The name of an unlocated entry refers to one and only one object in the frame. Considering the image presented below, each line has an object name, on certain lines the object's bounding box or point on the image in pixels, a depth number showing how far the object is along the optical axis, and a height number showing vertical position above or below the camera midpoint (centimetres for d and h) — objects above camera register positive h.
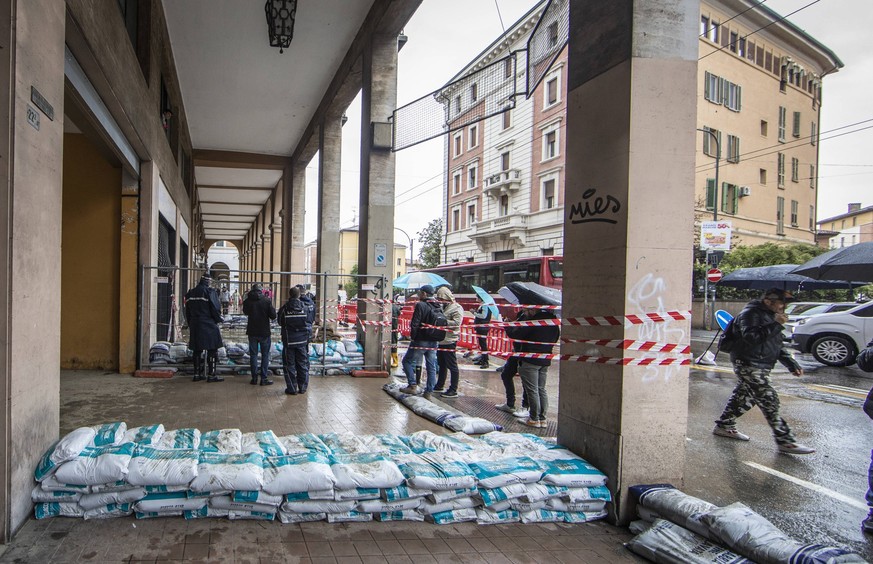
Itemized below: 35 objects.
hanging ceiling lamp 923 +429
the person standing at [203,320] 920 -87
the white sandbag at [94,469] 364 -134
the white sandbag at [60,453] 373 -129
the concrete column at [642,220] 423 +44
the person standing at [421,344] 866 -113
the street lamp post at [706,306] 2398 -124
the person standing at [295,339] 857 -107
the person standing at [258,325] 923 -94
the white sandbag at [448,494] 399 -159
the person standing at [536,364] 708 -114
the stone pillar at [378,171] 1144 +210
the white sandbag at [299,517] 381 -170
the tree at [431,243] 5741 +320
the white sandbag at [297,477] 378 -142
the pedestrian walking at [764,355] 635 -87
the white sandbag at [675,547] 333 -168
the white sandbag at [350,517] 387 -171
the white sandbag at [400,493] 392 -156
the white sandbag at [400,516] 395 -173
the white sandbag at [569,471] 415 -149
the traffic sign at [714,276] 1758 +11
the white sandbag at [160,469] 367 -135
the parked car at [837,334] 1379 -132
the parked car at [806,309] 1750 -95
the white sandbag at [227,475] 370 -139
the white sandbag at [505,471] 406 -147
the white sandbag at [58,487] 367 -147
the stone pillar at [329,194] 1584 +220
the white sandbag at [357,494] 386 -155
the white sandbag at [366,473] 386 -142
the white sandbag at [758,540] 304 -149
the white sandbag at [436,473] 395 -144
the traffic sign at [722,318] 1164 -81
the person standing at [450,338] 904 -106
